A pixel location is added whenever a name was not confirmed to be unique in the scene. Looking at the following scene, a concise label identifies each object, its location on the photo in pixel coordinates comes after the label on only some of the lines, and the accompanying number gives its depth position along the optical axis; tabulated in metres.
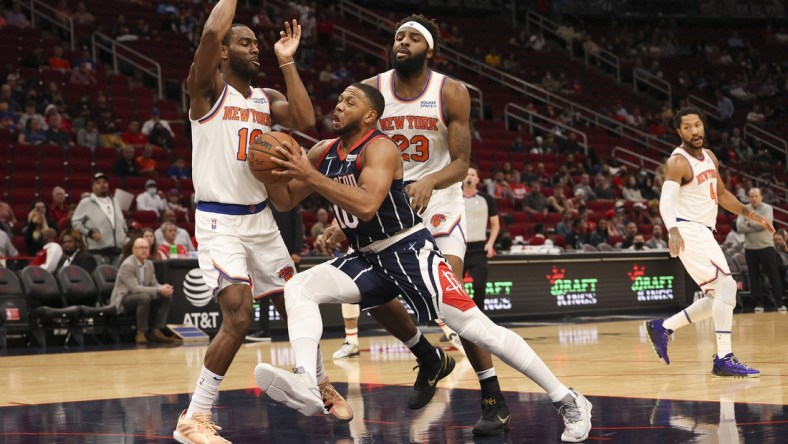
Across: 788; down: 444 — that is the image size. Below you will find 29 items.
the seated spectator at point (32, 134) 16.31
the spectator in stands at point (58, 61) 18.72
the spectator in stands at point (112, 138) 17.23
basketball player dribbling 4.97
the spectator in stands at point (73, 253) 13.05
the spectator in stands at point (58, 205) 14.42
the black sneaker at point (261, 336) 12.66
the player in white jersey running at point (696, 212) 8.12
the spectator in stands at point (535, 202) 20.02
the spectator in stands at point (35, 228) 13.59
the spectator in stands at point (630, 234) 18.91
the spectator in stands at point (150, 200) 15.69
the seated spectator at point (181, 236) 14.36
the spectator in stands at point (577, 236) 18.55
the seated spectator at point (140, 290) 12.57
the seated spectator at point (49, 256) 12.92
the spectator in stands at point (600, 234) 18.75
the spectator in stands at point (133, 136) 17.39
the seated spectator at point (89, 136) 16.91
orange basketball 5.04
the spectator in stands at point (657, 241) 18.80
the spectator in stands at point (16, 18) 20.11
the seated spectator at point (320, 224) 15.31
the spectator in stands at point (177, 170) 17.08
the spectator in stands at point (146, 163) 16.66
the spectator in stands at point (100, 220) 13.29
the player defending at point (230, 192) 5.29
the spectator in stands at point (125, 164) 16.42
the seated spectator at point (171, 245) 13.71
